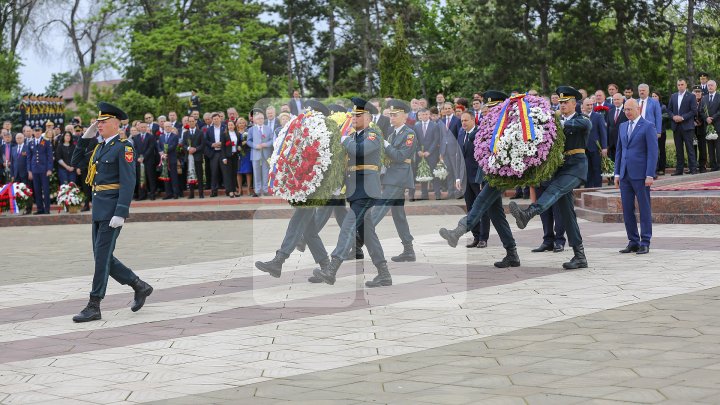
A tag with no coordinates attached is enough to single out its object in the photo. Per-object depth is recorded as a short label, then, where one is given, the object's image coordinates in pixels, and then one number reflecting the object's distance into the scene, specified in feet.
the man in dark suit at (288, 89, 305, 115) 59.40
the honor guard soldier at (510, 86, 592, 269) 37.22
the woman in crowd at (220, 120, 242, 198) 77.61
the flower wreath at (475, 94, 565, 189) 36.99
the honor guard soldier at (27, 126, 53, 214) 75.05
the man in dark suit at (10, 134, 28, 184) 76.54
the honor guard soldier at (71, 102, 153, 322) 30.91
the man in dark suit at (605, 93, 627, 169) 66.28
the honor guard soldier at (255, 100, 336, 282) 36.19
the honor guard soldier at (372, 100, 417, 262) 38.73
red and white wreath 34.58
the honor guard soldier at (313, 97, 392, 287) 34.45
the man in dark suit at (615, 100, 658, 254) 40.55
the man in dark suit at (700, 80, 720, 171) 69.31
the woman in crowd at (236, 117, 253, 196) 76.79
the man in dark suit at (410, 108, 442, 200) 70.18
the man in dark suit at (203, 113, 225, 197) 78.59
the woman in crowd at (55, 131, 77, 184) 76.95
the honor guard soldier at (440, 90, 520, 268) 37.06
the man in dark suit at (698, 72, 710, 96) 71.61
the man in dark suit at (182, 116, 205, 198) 78.95
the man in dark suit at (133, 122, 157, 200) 80.23
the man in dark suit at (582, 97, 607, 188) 62.39
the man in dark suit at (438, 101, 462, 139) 63.98
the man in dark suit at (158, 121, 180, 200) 79.66
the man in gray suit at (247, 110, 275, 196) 74.02
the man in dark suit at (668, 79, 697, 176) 69.05
